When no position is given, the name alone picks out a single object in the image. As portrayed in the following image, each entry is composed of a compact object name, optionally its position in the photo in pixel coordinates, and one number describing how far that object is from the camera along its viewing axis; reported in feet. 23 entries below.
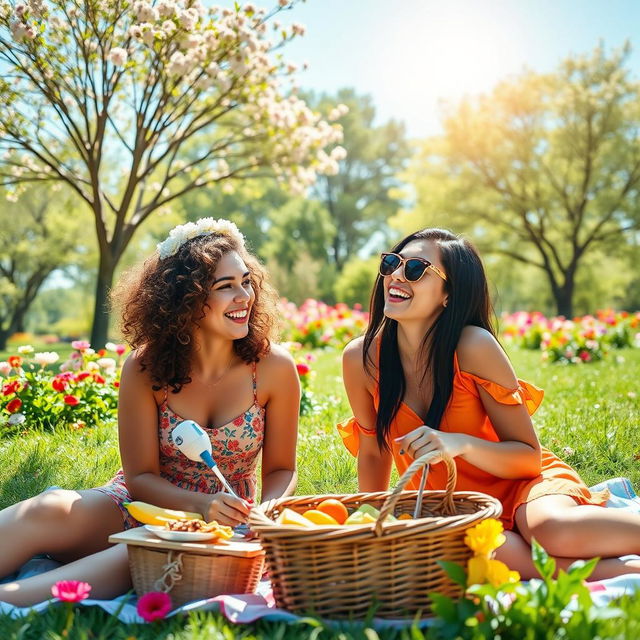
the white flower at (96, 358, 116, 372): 17.10
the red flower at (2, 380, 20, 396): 16.07
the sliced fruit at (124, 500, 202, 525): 7.80
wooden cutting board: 7.10
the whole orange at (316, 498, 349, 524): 7.64
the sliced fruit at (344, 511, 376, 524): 6.91
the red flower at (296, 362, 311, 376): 18.21
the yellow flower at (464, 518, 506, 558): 6.38
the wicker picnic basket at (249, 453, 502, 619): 6.33
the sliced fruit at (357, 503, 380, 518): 7.34
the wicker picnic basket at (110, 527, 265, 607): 7.16
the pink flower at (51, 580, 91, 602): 6.25
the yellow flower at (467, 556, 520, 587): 6.29
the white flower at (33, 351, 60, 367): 16.39
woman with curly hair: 8.82
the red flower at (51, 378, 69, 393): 15.84
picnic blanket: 6.67
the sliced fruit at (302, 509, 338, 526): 7.17
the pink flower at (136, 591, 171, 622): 6.44
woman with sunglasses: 8.09
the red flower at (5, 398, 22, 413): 15.40
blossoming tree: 23.62
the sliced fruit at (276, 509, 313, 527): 6.81
